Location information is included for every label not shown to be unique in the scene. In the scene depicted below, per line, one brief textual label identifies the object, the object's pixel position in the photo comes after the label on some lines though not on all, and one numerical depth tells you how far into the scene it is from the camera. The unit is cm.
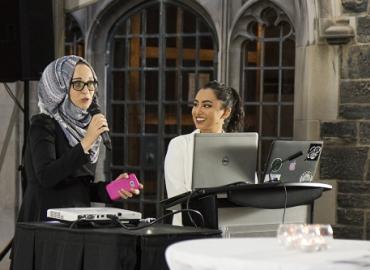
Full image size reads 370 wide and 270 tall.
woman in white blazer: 604
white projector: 478
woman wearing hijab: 520
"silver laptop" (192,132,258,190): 554
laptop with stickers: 587
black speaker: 823
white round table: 308
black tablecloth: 449
